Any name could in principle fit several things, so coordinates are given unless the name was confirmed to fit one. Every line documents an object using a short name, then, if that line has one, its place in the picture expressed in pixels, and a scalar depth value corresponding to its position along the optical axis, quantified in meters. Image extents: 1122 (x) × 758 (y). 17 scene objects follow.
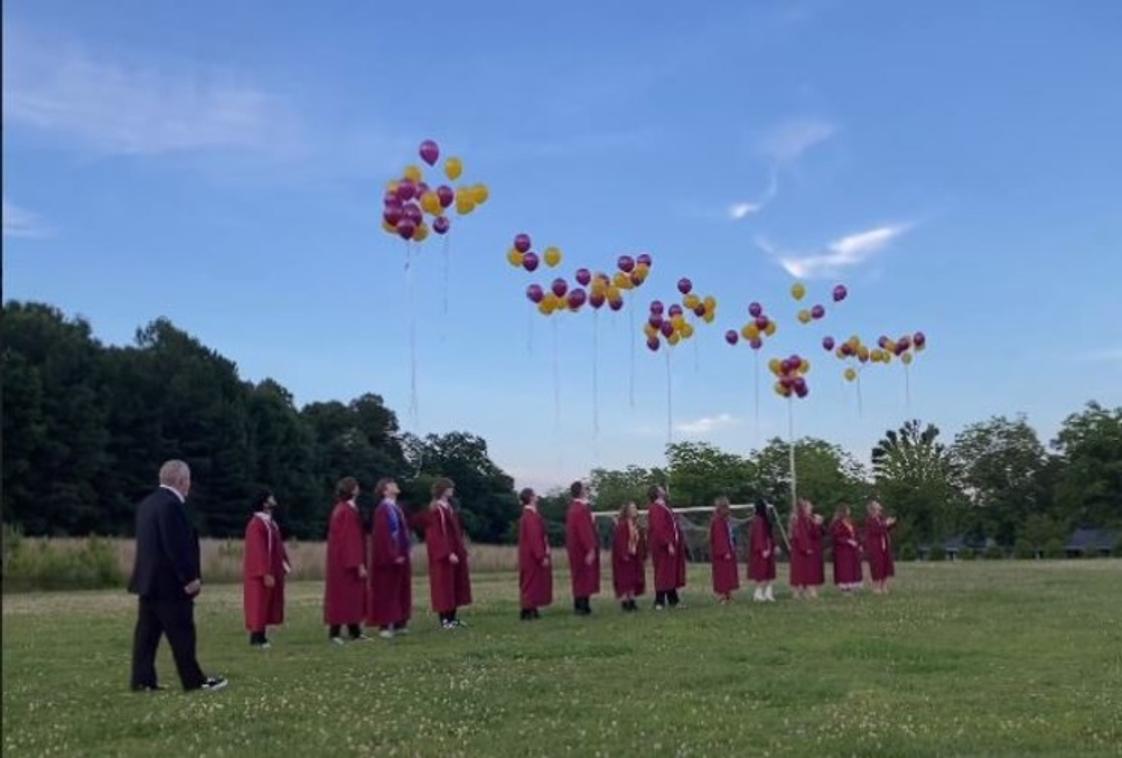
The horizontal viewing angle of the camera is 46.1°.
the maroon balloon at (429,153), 23.27
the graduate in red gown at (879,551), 27.41
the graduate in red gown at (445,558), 18.72
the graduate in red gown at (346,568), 17.03
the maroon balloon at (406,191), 22.73
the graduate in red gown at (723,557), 23.58
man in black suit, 11.24
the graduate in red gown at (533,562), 20.08
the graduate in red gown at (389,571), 17.77
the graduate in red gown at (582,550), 20.89
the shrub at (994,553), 74.88
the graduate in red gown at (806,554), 25.31
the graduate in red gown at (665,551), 22.44
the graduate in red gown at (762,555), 24.06
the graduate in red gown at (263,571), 16.20
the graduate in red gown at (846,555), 26.62
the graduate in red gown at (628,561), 22.27
